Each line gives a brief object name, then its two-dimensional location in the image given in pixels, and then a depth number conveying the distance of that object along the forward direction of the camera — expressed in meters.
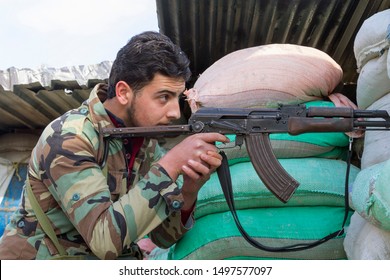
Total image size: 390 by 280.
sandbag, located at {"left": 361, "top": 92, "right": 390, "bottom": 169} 2.09
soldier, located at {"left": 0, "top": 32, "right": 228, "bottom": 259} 1.80
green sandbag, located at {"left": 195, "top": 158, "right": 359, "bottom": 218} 2.32
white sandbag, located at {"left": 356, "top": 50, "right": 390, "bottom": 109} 2.16
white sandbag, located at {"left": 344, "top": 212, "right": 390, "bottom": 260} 1.88
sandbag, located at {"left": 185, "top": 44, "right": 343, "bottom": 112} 2.50
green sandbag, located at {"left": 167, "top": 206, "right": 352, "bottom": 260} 2.25
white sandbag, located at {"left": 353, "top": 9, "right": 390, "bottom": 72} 2.10
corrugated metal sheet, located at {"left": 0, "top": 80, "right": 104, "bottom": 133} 3.86
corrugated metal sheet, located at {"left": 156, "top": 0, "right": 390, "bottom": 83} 3.31
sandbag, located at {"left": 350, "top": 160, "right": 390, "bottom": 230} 1.79
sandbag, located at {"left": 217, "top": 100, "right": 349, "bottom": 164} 2.42
